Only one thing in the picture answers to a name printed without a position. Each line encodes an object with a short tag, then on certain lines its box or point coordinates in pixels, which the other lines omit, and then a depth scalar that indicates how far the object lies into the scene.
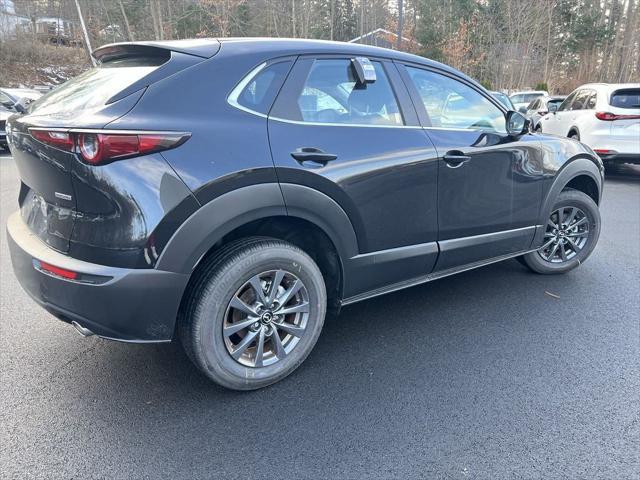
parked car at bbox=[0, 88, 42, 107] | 10.96
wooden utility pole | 21.02
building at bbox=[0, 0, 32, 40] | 29.22
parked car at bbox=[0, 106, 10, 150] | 10.46
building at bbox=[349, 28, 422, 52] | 31.73
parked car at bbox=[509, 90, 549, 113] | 18.00
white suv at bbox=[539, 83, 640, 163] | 8.44
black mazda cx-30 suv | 2.18
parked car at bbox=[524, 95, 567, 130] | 13.23
